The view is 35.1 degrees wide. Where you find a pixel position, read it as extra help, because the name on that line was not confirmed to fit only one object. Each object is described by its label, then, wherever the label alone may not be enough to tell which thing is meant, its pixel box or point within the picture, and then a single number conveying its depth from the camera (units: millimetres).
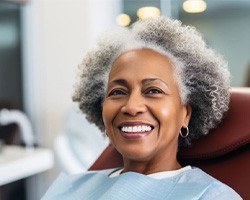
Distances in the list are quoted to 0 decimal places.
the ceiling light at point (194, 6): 2643
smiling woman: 1034
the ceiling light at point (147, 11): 2742
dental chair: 1060
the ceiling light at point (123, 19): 2846
